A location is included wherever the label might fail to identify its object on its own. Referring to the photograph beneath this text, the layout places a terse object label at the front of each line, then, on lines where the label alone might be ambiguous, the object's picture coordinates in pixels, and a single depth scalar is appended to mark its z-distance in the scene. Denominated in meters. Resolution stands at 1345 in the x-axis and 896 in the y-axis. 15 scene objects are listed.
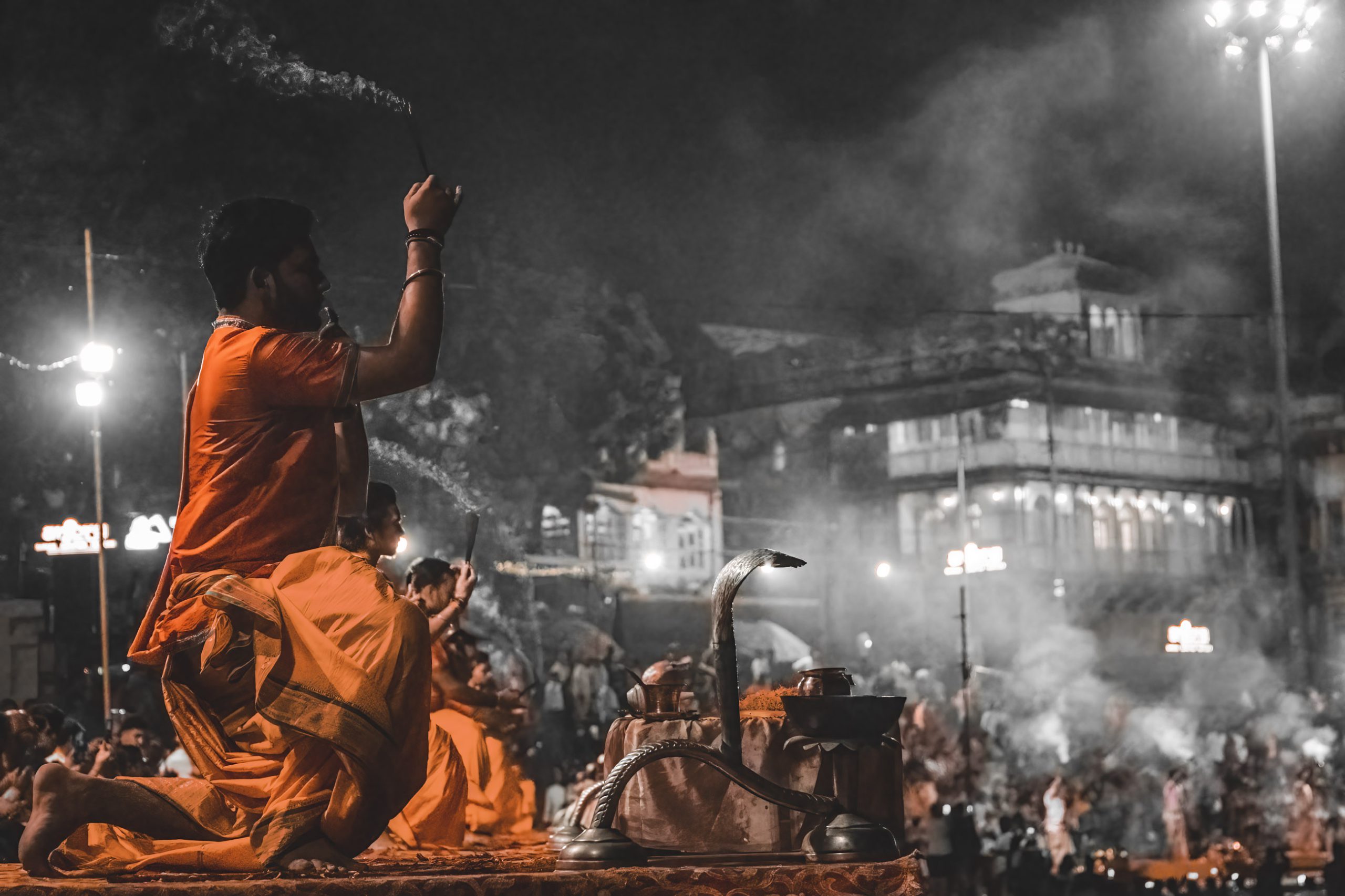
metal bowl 4.28
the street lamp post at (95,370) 13.88
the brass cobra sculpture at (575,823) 4.53
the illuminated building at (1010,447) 36.28
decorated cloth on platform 4.59
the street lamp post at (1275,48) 26.47
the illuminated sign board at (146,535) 20.06
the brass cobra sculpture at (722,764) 3.66
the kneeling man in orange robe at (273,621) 3.46
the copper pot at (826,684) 4.68
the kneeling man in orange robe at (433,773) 6.11
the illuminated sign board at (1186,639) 29.84
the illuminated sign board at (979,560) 25.20
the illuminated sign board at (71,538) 17.58
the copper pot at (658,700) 5.78
